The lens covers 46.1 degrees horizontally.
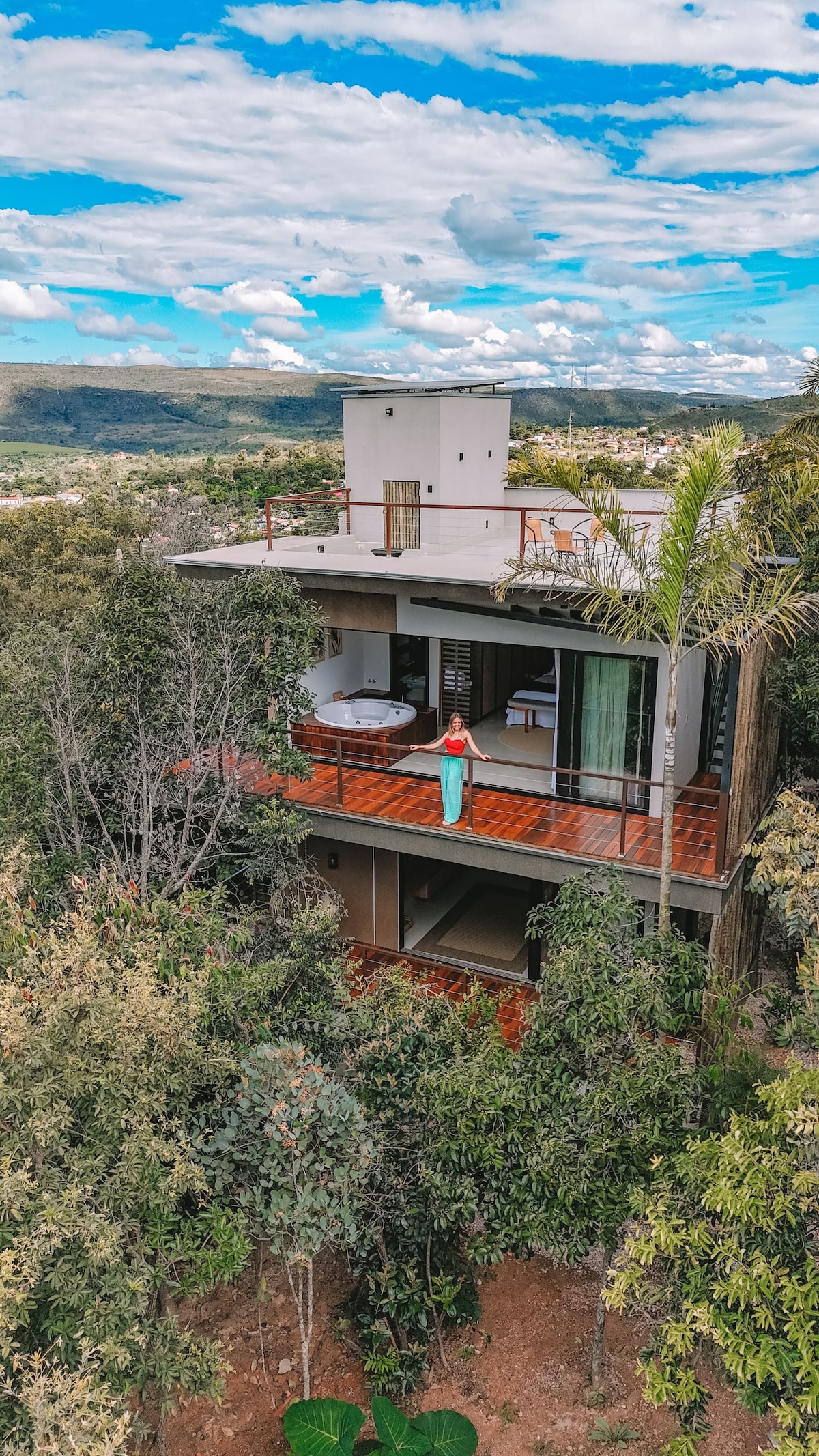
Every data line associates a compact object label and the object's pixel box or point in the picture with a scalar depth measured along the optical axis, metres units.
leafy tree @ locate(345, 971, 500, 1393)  6.74
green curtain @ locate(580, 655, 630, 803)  10.98
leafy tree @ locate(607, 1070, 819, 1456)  4.68
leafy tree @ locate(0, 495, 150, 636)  24.03
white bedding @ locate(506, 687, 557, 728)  13.78
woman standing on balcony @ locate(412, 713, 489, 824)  10.64
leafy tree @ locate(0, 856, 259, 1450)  4.62
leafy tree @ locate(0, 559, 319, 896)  10.18
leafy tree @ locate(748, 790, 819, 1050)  6.81
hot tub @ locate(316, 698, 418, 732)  13.30
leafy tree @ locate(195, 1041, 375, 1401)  5.77
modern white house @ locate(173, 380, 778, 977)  10.26
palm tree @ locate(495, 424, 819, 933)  7.33
